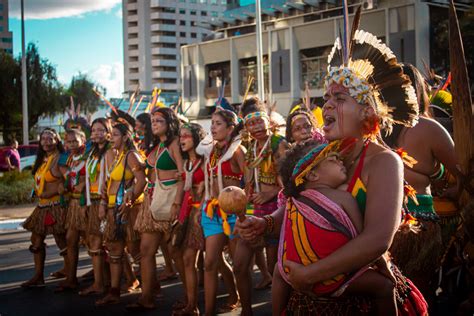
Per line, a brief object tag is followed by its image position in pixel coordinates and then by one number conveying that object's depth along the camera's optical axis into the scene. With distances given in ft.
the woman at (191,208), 21.59
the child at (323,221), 9.18
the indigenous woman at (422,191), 14.02
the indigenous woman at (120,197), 24.73
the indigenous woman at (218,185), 20.53
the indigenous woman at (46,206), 28.02
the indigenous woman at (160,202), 22.80
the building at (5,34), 221.62
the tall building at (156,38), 393.50
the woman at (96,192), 25.79
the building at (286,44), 128.06
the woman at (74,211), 26.78
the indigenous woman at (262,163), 21.17
